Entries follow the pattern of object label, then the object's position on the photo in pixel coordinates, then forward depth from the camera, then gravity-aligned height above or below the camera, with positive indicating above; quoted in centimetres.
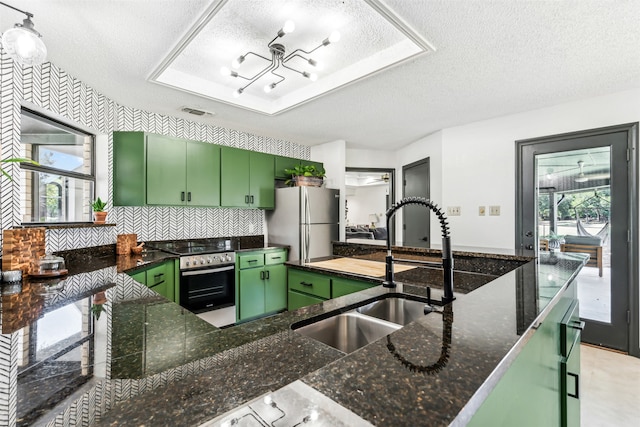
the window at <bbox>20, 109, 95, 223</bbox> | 223 +37
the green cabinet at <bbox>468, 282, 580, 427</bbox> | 64 -51
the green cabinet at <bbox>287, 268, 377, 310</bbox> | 179 -49
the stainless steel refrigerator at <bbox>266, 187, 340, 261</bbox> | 379 -8
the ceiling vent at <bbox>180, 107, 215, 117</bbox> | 312 +115
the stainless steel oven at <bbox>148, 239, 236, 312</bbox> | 284 -63
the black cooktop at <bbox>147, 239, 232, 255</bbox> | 317 -38
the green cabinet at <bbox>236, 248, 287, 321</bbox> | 331 -83
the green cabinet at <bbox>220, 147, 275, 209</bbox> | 360 +48
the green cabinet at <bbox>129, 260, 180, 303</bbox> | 239 -57
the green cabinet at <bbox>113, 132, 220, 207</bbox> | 297 +48
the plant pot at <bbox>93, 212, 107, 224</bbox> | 271 -2
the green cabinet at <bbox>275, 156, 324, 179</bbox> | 413 +75
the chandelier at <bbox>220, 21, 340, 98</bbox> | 188 +119
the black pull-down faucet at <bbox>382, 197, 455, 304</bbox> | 106 -17
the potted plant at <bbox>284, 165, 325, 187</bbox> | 402 +54
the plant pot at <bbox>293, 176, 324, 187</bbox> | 400 +47
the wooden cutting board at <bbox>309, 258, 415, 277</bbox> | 179 -36
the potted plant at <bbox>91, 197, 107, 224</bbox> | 268 +3
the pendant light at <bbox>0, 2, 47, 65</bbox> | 130 +79
